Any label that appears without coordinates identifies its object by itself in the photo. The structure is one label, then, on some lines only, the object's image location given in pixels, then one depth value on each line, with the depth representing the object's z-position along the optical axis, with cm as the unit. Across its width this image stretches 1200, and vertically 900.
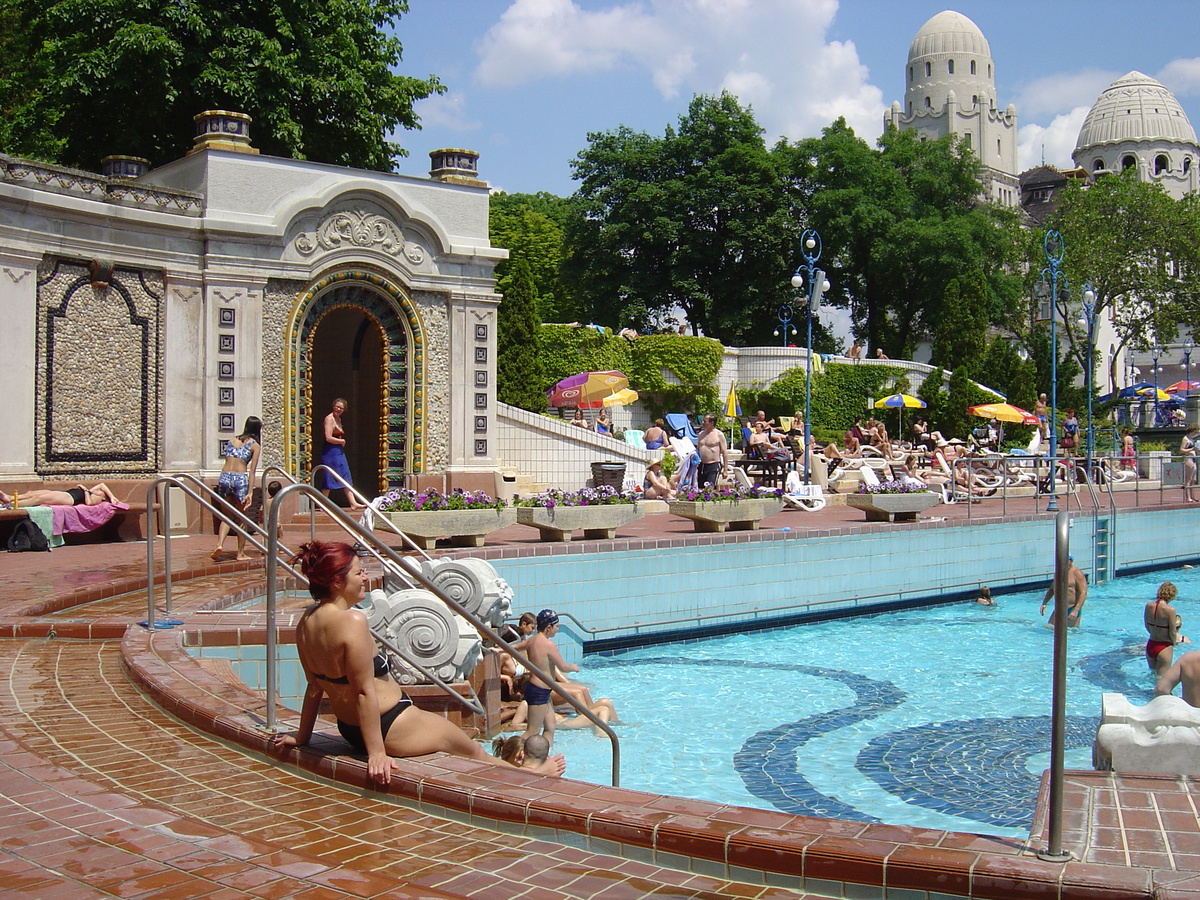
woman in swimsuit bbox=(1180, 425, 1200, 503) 2312
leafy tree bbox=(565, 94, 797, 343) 4312
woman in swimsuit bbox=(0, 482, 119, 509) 1365
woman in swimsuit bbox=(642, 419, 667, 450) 2486
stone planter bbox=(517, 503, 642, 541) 1395
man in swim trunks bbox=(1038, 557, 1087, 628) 1440
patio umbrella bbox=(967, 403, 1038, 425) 3045
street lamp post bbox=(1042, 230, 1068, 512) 2238
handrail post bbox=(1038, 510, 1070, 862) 384
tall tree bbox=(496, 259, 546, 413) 2856
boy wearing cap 902
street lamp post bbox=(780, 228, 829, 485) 2153
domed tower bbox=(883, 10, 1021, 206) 9194
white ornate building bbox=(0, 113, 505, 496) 1473
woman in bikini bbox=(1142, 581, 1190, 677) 1059
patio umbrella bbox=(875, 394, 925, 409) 3578
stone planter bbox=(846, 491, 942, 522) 1756
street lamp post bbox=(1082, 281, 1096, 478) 2988
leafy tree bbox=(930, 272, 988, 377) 4353
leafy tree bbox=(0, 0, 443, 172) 2200
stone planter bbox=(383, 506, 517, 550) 1277
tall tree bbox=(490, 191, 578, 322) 4966
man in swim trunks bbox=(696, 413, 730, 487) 1858
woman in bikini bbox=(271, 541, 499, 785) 478
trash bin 2069
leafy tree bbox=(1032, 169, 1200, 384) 5209
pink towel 1352
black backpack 1293
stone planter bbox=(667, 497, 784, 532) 1565
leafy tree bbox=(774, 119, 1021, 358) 4606
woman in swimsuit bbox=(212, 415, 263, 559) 1230
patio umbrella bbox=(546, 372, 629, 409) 2708
